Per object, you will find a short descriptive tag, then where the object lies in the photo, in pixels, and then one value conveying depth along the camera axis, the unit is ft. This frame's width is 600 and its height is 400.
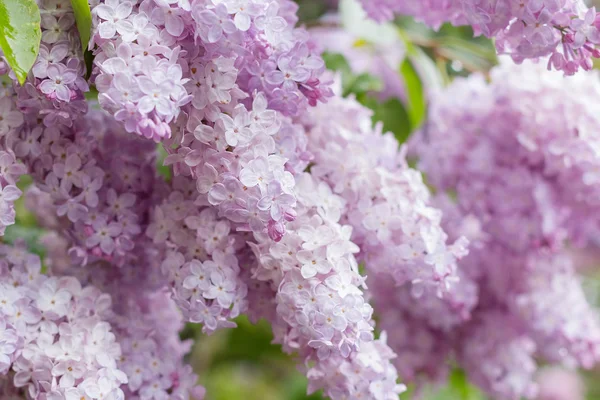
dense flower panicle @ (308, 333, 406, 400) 3.24
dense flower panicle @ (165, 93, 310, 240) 3.07
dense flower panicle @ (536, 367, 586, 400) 7.22
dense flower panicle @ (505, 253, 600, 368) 3.87
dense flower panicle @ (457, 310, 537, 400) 3.92
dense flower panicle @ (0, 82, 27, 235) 3.11
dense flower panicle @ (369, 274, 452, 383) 3.91
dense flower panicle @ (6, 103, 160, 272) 3.22
